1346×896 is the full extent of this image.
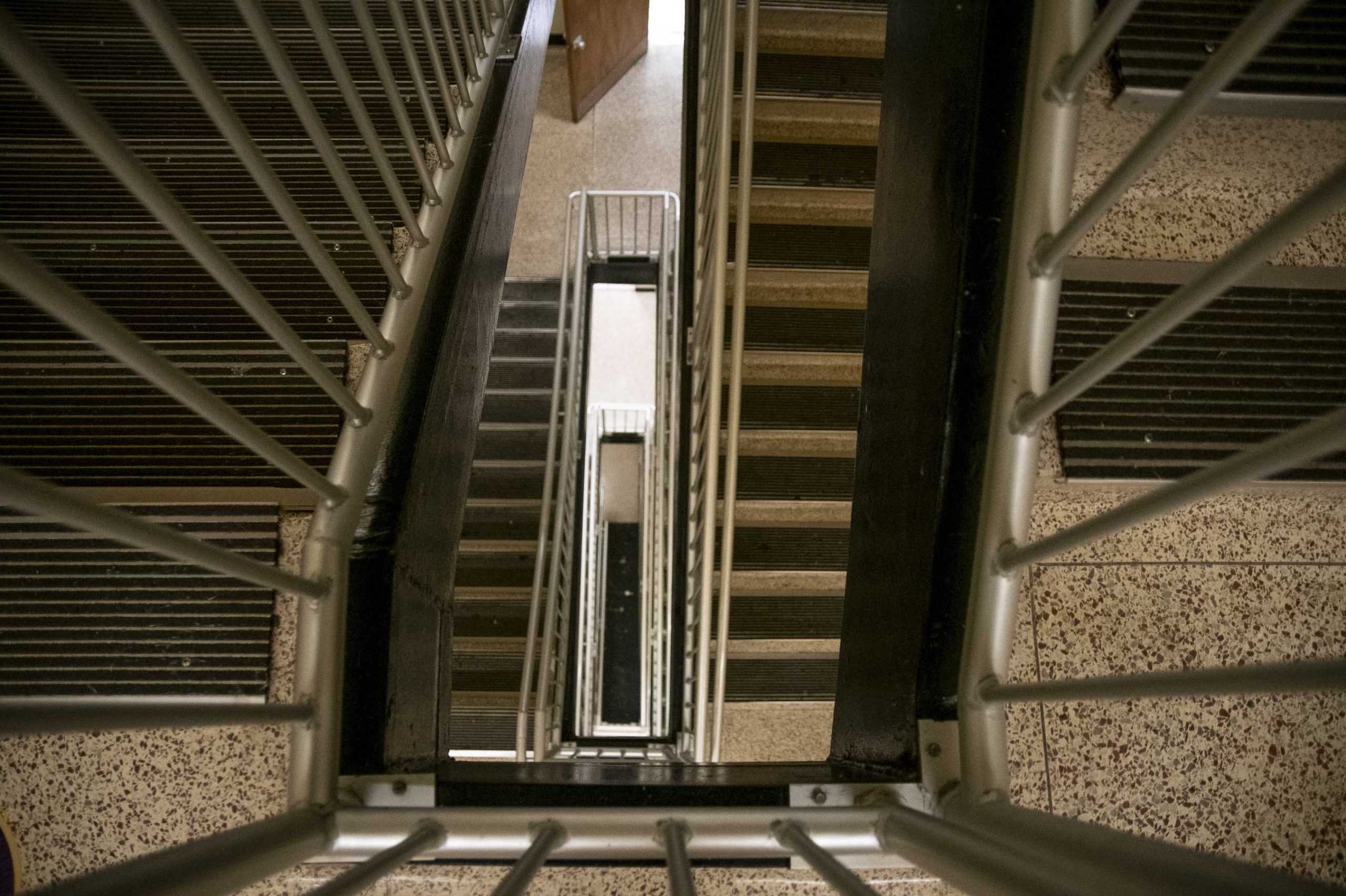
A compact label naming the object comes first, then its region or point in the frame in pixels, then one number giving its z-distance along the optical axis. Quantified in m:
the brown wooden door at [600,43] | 6.36
